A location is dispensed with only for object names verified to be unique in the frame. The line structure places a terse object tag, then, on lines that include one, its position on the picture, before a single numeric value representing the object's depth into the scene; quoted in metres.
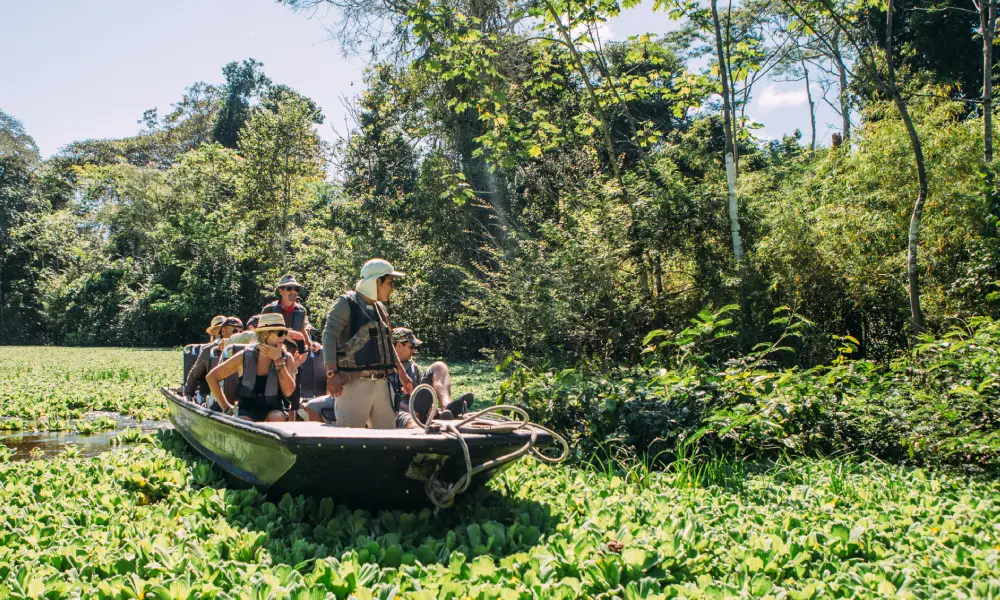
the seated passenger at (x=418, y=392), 5.29
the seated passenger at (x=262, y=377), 5.93
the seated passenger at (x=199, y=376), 7.38
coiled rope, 4.11
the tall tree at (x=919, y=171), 8.32
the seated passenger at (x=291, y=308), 7.78
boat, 4.01
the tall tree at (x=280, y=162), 26.25
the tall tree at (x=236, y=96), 47.12
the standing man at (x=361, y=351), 5.20
